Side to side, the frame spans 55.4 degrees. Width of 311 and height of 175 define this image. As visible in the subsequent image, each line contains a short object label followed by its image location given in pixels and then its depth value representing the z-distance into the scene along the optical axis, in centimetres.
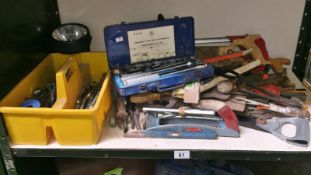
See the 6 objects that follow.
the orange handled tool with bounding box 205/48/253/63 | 112
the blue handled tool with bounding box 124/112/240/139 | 93
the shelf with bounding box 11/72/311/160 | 89
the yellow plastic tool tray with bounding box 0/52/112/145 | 87
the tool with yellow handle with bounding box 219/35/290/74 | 117
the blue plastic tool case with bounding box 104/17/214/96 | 107
